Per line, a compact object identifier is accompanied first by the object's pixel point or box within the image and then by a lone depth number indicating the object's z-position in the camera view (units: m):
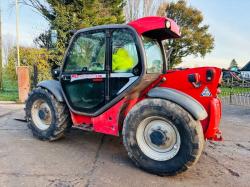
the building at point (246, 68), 25.35
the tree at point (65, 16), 9.94
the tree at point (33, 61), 8.96
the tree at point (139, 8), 13.99
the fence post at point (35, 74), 7.75
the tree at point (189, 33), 19.49
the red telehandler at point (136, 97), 2.45
